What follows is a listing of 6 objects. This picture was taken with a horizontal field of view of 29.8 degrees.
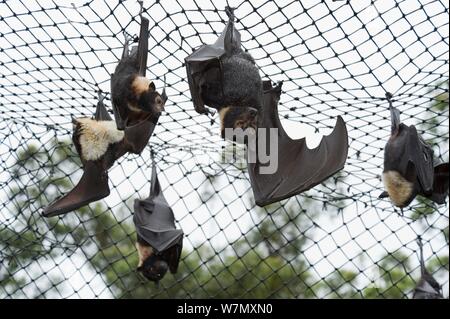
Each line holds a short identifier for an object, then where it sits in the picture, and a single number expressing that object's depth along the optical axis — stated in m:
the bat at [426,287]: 4.27
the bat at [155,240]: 3.65
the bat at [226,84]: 2.79
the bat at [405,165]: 3.43
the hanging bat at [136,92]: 2.88
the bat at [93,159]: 3.24
